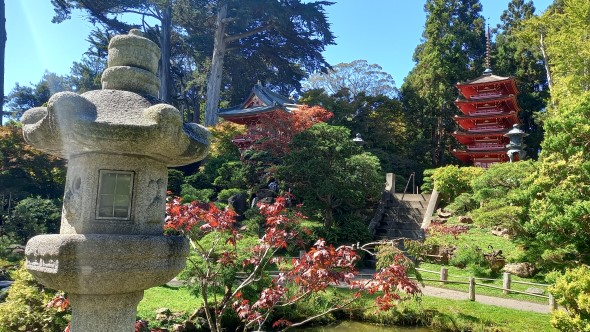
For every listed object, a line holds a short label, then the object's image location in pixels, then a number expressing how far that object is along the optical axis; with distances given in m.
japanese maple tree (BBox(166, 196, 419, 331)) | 4.04
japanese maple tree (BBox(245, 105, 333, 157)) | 18.14
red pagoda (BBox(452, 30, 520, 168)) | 21.95
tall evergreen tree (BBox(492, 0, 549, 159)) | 28.53
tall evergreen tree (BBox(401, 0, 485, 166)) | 26.86
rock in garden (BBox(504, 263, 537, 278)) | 11.43
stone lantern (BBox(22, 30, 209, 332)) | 2.55
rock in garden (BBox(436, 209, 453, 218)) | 16.45
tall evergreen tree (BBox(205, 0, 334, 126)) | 24.09
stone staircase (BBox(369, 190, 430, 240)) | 16.31
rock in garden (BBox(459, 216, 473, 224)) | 15.38
